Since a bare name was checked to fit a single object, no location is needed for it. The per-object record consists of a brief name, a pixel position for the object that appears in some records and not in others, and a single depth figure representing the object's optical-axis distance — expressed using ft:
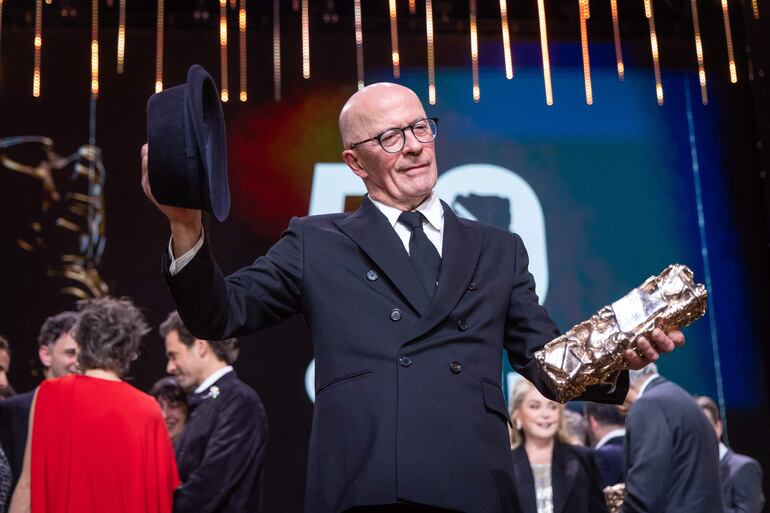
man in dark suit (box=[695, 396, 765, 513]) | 15.08
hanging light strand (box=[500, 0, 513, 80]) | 18.86
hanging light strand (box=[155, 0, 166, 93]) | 18.42
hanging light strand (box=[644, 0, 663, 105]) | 19.16
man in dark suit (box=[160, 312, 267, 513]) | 11.51
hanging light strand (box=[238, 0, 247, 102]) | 18.57
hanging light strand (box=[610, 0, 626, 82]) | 19.17
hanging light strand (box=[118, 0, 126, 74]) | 18.39
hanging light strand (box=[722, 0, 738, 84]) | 19.26
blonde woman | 12.04
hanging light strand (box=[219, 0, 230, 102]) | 18.49
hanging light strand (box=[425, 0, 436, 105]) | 18.69
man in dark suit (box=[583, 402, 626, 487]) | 13.48
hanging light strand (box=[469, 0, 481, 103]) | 18.86
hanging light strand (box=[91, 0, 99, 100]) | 18.11
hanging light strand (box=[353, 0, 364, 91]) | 18.81
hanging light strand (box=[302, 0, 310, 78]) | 18.67
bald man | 5.02
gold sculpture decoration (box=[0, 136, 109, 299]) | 17.49
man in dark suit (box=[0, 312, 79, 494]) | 13.21
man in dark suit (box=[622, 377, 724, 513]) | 11.67
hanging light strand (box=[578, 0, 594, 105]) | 18.93
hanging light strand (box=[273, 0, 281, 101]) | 18.59
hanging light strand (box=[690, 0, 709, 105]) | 19.27
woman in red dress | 10.37
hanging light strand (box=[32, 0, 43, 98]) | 18.07
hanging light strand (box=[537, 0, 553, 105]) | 18.83
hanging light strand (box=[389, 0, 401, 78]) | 18.72
